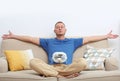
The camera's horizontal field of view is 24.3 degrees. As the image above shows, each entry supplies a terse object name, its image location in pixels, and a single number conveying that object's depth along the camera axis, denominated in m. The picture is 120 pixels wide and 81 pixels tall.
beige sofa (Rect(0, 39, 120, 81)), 2.91
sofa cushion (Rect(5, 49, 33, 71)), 3.44
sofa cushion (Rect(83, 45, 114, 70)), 3.45
